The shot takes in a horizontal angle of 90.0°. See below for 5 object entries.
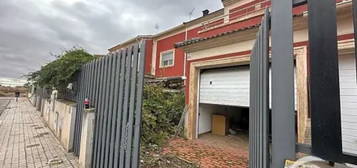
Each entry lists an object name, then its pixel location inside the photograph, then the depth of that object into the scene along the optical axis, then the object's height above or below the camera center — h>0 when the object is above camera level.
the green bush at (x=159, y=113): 6.42 -0.93
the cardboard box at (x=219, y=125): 8.07 -1.48
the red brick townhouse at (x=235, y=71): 3.42 +0.68
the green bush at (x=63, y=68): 5.93 +0.71
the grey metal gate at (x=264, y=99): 1.37 -0.05
